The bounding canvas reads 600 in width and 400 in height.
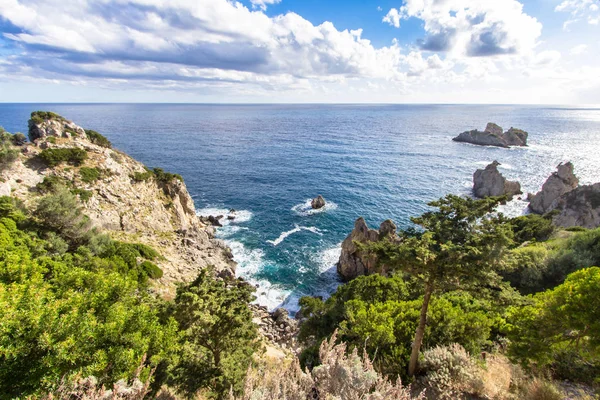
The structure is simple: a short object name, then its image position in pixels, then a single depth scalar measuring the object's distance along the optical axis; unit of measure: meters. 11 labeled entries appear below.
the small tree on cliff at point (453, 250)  11.71
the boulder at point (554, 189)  63.05
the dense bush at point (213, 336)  14.62
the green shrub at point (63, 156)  40.75
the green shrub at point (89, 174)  41.12
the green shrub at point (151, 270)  30.58
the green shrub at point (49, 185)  35.91
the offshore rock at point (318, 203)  64.19
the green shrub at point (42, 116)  48.53
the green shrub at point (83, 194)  37.84
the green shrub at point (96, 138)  55.09
